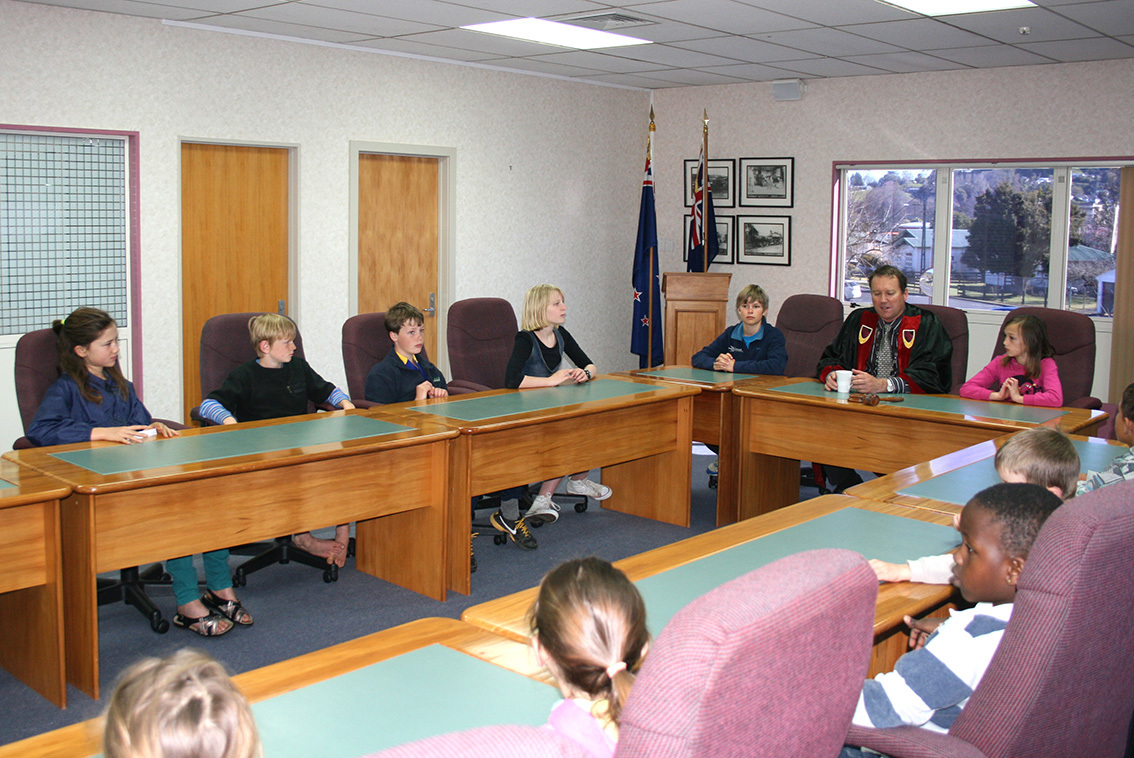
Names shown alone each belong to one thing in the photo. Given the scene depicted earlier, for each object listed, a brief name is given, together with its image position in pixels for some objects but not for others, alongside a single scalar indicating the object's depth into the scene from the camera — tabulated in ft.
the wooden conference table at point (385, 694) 4.79
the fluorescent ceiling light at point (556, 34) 18.10
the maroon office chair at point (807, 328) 18.30
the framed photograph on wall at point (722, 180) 26.14
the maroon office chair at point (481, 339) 16.81
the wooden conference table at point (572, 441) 12.25
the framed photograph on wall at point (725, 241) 26.40
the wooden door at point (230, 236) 18.83
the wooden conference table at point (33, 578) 8.59
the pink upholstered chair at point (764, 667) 3.07
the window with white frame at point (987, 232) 21.79
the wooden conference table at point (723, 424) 15.53
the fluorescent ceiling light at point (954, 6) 15.70
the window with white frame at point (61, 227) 16.42
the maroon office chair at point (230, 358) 12.98
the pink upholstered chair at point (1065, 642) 4.75
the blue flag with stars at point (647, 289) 25.86
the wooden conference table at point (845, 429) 12.88
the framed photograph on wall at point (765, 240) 25.43
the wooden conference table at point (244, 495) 9.11
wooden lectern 24.76
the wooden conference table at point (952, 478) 9.02
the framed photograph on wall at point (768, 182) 25.17
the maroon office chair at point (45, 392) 11.36
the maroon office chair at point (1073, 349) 15.19
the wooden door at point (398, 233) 21.57
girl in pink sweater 14.02
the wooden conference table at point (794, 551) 6.36
